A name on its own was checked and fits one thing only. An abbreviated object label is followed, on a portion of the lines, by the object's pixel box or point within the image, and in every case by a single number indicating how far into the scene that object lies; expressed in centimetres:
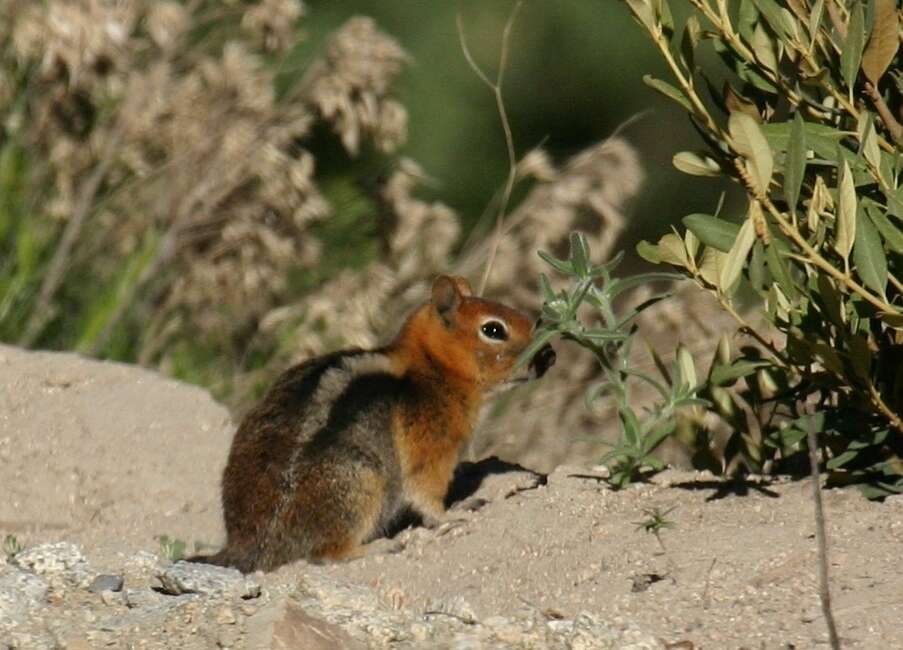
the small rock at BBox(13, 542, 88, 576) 940
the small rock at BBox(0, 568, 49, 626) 888
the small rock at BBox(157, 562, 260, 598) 916
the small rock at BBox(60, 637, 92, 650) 851
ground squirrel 1164
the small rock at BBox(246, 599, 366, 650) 837
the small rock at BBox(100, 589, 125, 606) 917
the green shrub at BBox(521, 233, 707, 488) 1091
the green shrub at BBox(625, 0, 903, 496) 945
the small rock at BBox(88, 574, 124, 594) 928
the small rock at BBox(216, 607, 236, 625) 871
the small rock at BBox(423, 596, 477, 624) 892
